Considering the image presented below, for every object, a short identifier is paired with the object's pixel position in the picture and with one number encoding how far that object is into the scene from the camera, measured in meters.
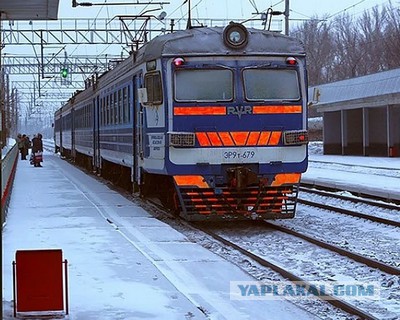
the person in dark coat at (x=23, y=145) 47.49
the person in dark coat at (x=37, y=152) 35.94
